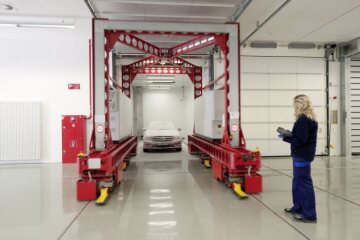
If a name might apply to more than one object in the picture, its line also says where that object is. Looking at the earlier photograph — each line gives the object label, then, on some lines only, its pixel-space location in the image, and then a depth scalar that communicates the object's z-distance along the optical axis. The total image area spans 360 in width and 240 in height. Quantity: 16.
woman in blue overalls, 3.49
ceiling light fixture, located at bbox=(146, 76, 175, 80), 13.91
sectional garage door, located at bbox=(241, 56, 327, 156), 9.72
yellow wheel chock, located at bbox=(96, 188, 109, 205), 4.42
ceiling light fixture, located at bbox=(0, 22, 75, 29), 7.25
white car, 10.76
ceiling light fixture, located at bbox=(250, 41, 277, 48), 9.54
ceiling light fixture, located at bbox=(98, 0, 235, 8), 6.02
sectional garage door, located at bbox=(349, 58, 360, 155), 10.16
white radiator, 8.65
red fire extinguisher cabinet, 8.91
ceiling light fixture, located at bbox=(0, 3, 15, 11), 6.19
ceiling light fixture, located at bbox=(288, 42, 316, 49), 9.66
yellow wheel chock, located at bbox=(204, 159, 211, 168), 7.77
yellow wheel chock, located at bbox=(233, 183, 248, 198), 4.71
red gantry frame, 4.76
